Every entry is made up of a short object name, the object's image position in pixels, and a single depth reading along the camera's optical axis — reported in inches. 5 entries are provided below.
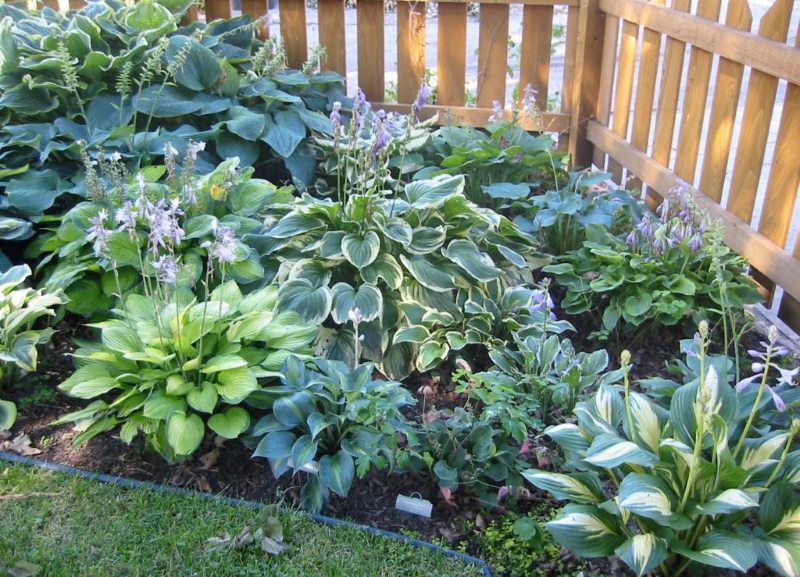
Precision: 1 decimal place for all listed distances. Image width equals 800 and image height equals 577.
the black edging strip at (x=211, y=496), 93.7
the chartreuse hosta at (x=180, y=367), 102.7
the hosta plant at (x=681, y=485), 78.8
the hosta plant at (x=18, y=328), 113.9
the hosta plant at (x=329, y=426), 98.0
